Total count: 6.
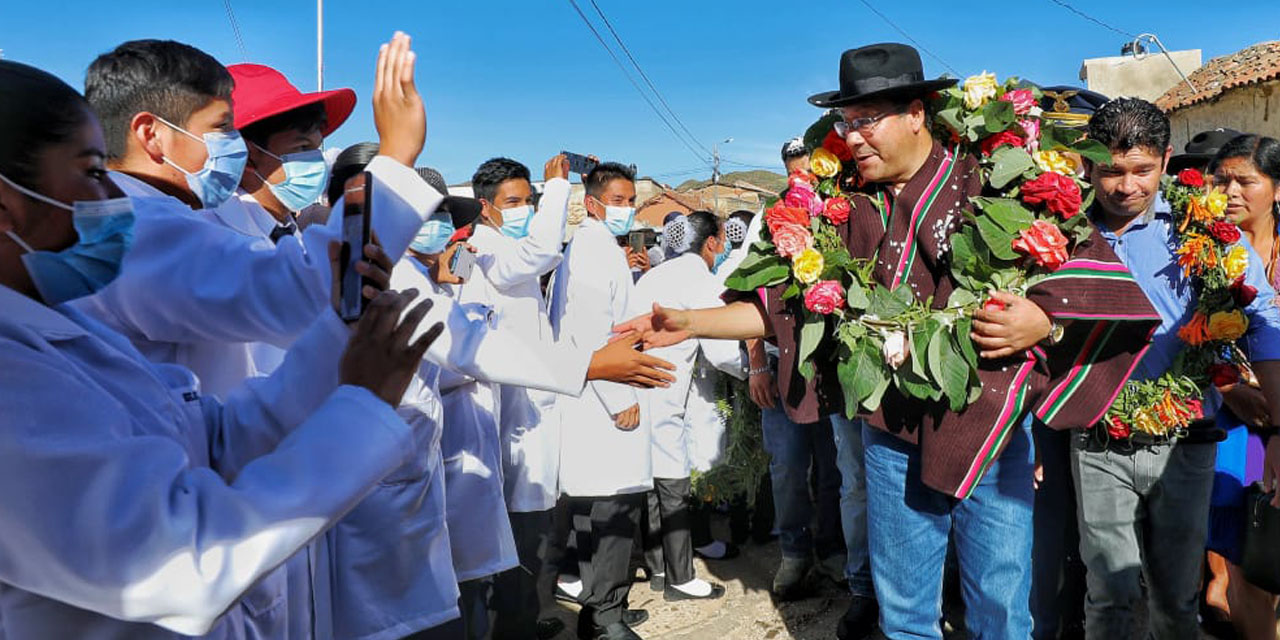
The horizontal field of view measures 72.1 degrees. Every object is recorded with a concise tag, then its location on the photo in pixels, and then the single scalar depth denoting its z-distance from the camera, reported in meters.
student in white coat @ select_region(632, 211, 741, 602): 5.69
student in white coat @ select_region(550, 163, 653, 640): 4.86
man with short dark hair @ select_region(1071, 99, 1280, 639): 3.56
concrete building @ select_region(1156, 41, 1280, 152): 14.75
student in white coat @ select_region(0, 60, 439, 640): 1.22
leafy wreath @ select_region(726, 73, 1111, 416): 2.93
